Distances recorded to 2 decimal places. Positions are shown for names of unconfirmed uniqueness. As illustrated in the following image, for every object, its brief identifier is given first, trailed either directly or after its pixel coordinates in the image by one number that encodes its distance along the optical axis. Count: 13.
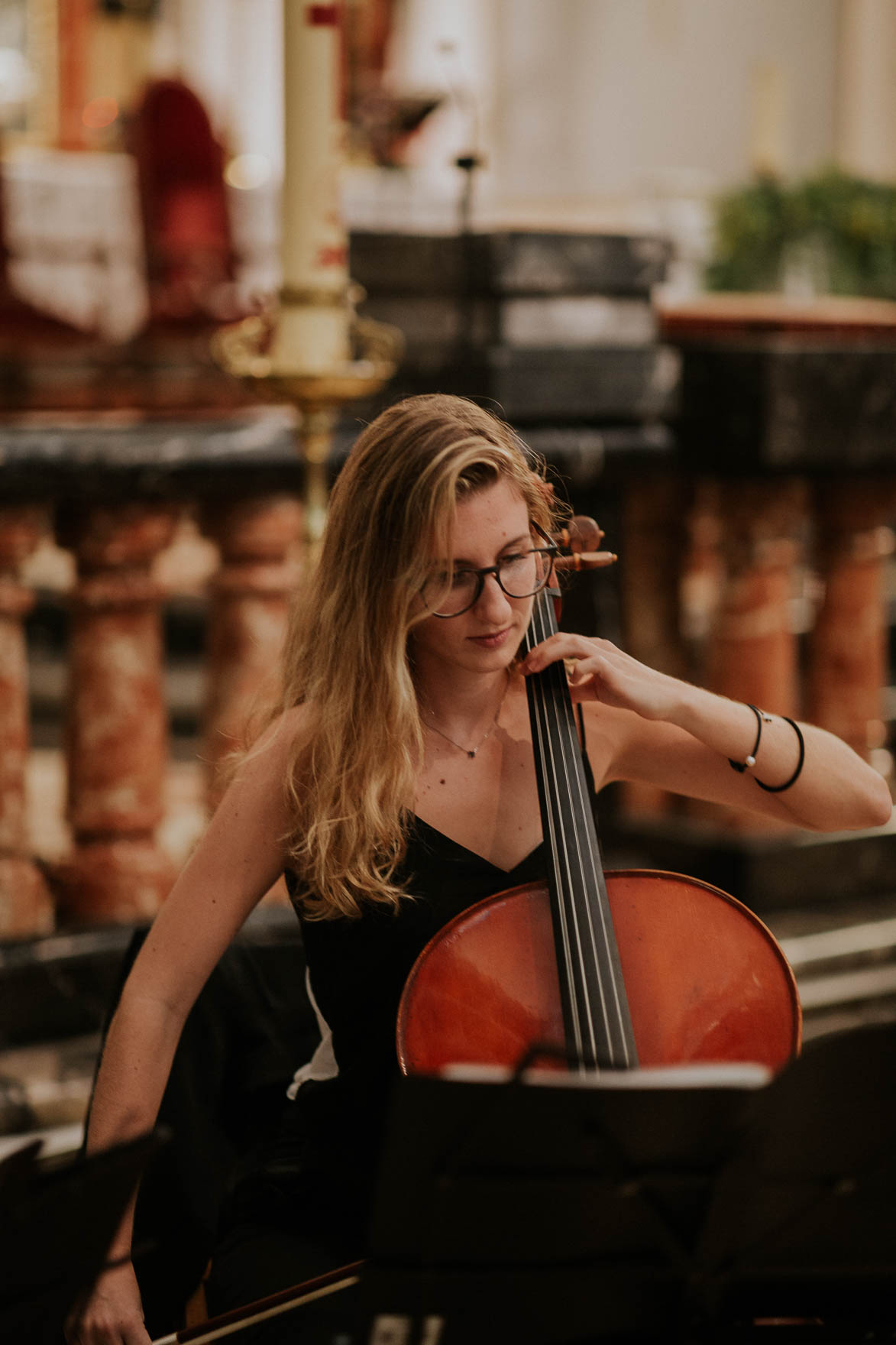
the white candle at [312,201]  4.23
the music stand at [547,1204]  2.21
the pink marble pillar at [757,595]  6.75
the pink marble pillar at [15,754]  5.18
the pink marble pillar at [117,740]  5.36
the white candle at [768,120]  16.84
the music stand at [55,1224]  2.21
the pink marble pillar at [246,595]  5.55
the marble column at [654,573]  7.18
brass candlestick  4.43
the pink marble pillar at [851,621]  7.01
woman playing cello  2.97
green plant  16.94
